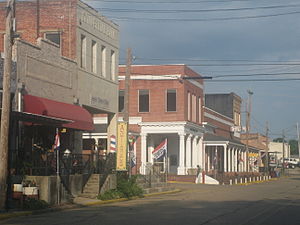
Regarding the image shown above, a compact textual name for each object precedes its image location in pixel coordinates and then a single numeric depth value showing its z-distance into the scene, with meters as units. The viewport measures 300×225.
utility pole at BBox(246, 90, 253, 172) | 69.06
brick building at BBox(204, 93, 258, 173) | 64.06
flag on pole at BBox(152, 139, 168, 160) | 38.01
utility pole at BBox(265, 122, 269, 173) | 76.69
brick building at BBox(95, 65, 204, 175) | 54.31
